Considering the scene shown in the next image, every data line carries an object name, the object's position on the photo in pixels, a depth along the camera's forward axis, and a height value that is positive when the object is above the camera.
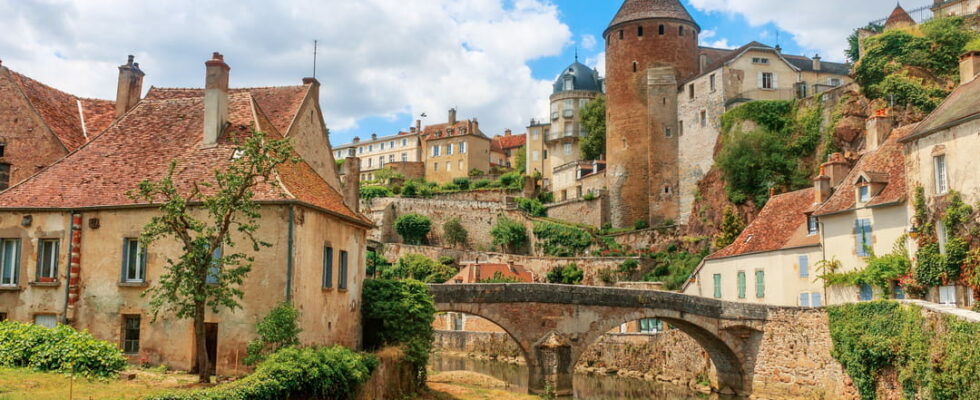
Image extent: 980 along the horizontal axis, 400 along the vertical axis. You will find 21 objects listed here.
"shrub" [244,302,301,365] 18.94 -0.58
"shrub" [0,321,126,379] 17.30 -0.92
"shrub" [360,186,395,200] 72.06 +9.58
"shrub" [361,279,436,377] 25.05 -0.27
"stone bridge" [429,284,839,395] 30.77 -0.41
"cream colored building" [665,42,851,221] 56.62 +14.28
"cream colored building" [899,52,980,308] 22.92 +4.20
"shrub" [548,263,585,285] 56.94 +2.12
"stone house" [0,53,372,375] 19.80 +1.51
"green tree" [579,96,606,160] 76.31 +15.42
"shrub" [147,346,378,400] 16.27 -1.48
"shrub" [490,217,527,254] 65.94 +5.35
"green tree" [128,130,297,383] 17.44 +1.54
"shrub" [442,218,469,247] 67.38 +5.64
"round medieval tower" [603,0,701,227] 62.00 +14.71
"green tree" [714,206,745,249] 46.34 +4.17
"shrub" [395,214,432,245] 67.25 +6.02
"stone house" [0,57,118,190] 24.88 +5.13
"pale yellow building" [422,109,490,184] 88.38 +15.86
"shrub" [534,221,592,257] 62.28 +4.86
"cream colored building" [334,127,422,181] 99.50 +18.43
